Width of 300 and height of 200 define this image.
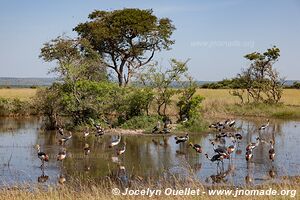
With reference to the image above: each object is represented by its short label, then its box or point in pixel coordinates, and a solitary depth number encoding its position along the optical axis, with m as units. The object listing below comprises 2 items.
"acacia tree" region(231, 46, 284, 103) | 46.81
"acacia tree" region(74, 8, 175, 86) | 43.81
